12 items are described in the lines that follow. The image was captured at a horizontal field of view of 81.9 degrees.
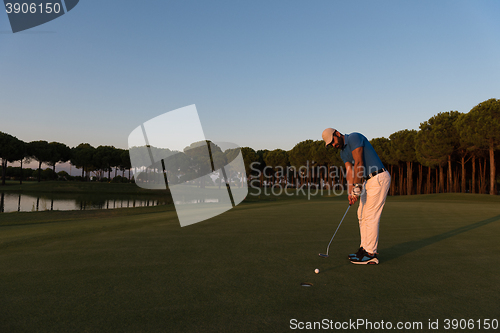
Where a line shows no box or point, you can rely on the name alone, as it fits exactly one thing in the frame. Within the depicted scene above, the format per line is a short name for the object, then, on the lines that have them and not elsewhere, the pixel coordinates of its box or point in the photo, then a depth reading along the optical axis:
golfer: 5.09
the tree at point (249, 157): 78.38
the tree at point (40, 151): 71.25
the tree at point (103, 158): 83.69
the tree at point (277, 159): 81.00
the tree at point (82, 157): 81.94
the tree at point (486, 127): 31.55
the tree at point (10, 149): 61.66
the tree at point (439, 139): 39.62
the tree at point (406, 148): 50.31
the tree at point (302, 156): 70.43
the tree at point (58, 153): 75.75
